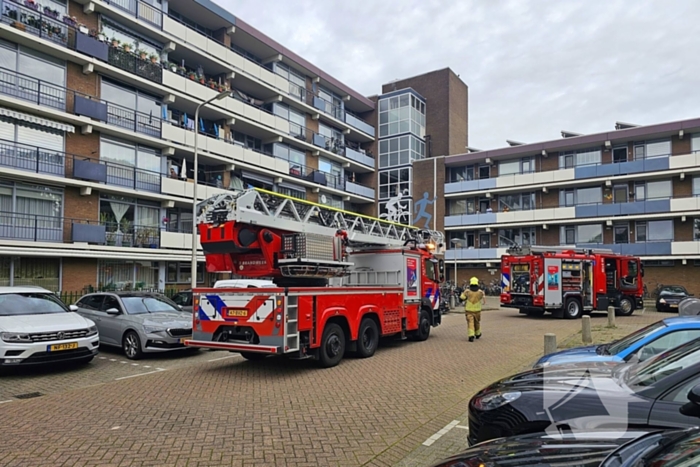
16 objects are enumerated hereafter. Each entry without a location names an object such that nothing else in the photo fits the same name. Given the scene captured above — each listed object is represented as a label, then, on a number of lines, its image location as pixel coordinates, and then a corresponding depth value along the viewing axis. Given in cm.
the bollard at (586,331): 1254
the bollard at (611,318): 1665
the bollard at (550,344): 924
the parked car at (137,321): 1096
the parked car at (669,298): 2472
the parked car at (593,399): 358
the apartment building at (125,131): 1977
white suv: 892
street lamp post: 1786
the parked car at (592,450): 241
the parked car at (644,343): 638
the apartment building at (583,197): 3338
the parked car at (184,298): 1584
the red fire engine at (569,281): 2092
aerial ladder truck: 904
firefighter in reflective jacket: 1349
